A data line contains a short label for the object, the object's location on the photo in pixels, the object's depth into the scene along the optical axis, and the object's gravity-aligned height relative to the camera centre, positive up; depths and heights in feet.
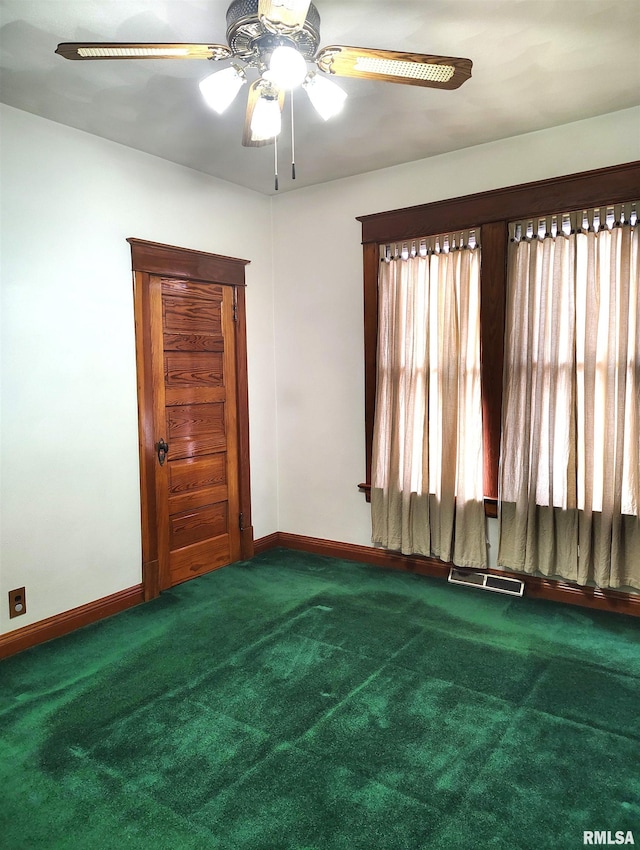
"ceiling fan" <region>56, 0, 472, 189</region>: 5.73 +3.56
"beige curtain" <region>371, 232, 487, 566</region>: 11.91 -0.41
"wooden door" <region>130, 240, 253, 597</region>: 11.97 -0.81
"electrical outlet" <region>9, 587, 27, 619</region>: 9.62 -3.62
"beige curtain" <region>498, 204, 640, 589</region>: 10.23 -0.31
